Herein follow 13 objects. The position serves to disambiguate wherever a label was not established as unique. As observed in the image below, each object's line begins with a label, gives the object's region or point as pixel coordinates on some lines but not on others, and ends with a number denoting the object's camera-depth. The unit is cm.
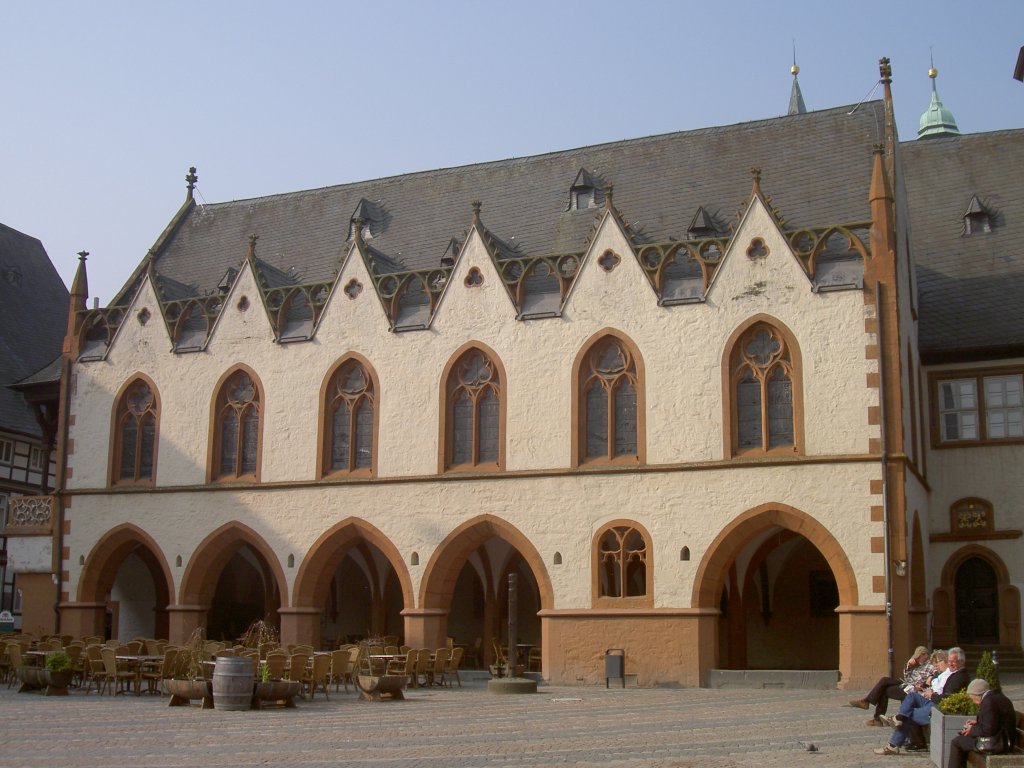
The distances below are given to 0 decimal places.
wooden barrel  1859
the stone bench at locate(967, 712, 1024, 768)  1115
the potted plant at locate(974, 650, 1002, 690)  1357
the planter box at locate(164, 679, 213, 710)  1914
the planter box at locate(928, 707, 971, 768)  1180
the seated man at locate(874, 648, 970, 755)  1364
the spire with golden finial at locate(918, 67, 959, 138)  5278
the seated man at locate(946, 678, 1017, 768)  1145
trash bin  2481
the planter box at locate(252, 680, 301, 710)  1889
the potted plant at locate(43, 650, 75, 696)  2153
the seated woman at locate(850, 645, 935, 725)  1591
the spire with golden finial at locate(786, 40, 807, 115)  5134
